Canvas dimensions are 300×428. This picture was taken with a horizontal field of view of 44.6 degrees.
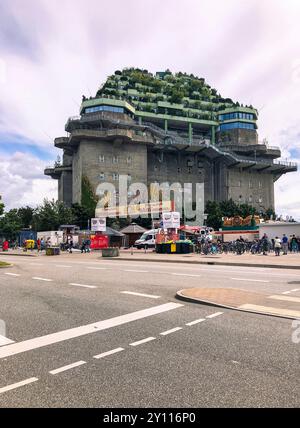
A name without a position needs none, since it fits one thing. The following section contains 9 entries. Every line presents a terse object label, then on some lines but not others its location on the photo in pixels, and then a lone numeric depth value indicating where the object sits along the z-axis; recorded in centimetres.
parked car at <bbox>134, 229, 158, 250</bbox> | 4465
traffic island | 773
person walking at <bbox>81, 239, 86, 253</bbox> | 4025
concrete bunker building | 8469
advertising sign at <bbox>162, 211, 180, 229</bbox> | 3462
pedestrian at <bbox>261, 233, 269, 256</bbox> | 2979
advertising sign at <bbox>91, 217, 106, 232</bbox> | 3869
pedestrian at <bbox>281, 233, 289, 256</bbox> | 2874
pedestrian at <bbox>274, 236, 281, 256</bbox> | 2711
